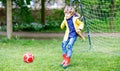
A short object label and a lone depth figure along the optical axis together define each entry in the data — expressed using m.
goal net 8.59
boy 7.49
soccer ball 7.75
